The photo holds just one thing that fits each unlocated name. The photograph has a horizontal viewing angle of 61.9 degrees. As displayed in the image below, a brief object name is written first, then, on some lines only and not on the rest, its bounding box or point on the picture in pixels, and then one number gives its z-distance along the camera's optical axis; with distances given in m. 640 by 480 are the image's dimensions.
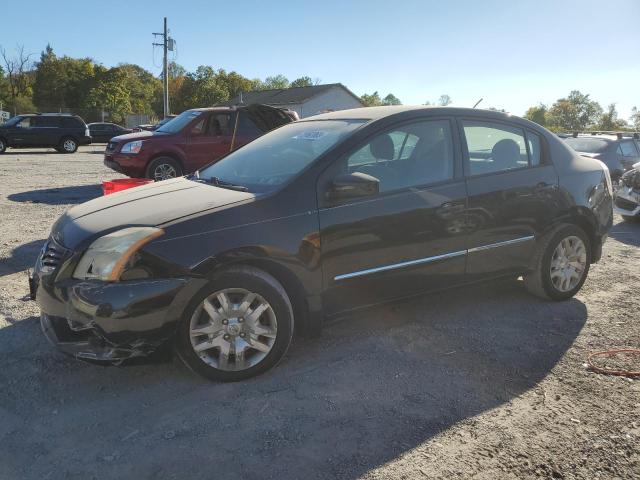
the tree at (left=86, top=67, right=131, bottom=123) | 53.69
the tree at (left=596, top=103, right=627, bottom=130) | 72.14
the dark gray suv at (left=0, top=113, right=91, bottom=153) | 21.91
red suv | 10.71
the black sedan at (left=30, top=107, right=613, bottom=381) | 3.01
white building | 50.50
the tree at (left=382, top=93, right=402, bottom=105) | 107.96
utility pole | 40.94
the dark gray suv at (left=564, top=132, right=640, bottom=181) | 11.56
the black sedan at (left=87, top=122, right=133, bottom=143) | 31.92
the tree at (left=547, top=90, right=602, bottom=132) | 84.44
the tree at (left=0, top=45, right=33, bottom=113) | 60.34
